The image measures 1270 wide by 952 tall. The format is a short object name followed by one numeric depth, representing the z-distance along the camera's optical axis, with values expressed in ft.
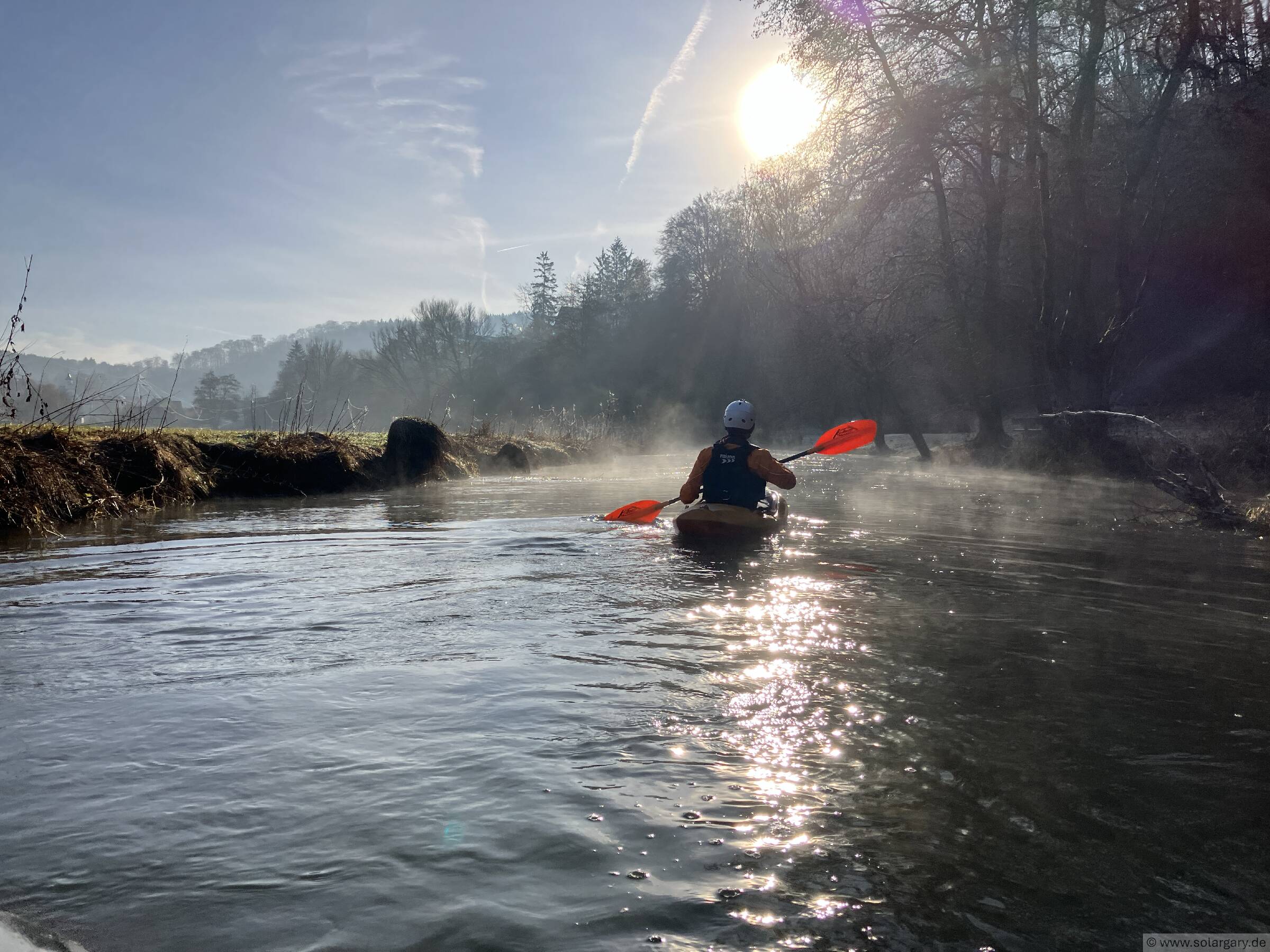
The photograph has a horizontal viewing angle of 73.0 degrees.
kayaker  27.12
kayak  27.02
